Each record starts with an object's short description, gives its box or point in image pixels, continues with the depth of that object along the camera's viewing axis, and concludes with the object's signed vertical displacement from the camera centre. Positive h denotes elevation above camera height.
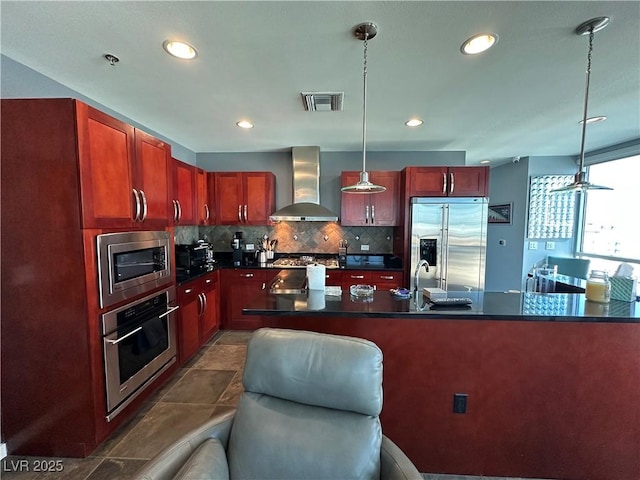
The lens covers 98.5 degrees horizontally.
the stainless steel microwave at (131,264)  1.84 -0.32
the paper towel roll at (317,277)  2.20 -0.42
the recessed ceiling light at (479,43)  1.65 +1.13
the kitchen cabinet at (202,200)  3.88 +0.33
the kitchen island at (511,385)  1.61 -0.95
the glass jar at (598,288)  1.80 -0.41
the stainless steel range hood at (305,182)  3.95 +0.62
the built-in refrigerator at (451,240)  3.62 -0.20
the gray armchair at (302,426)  1.04 -0.80
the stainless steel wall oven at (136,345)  1.90 -0.96
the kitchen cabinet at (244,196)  4.14 +0.40
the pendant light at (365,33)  1.55 +1.11
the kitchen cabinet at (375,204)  4.02 +0.30
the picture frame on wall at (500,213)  5.09 +0.23
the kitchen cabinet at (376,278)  3.79 -0.74
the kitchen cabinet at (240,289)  3.90 -0.93
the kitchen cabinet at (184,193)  3.29 +0.37
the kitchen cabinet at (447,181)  3.64 +0.58
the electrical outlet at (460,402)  1.67 -1.08
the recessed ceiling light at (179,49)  1.71 +1.10
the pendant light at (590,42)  1.53 +1.11
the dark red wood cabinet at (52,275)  1.67 -0.34
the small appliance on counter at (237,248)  4.18 -0.39
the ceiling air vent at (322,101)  2.38 +1.11
